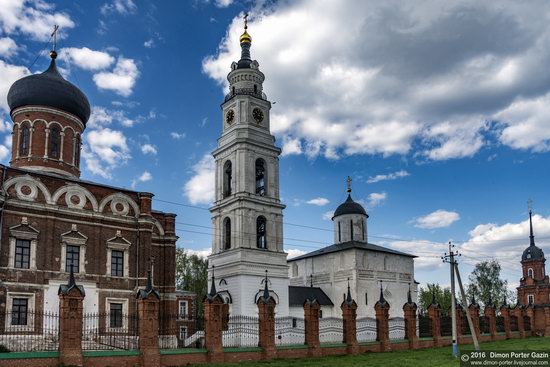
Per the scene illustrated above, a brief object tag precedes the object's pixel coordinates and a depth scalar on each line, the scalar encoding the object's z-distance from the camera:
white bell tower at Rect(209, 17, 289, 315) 40.00
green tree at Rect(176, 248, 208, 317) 58.02
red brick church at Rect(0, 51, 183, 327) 26.55
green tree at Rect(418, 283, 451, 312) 77.38
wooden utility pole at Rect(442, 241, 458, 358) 27.45
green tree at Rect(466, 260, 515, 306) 70.25
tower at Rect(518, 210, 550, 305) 64.62
